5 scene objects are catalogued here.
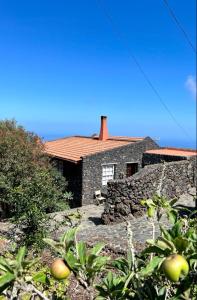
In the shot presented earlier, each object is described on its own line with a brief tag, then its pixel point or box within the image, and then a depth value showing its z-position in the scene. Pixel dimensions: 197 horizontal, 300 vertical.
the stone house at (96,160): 16.24
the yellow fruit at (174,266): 1.23
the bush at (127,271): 1.42
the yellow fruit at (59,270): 1.42
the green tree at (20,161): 13.55
